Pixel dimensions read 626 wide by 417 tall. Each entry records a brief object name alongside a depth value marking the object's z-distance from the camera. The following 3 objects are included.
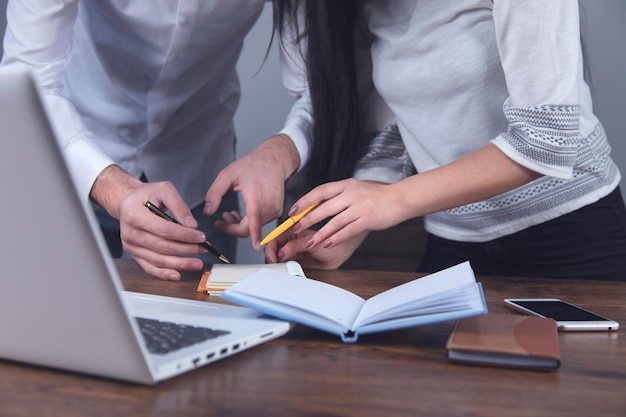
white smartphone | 0.87
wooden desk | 0.60
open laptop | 0.53
